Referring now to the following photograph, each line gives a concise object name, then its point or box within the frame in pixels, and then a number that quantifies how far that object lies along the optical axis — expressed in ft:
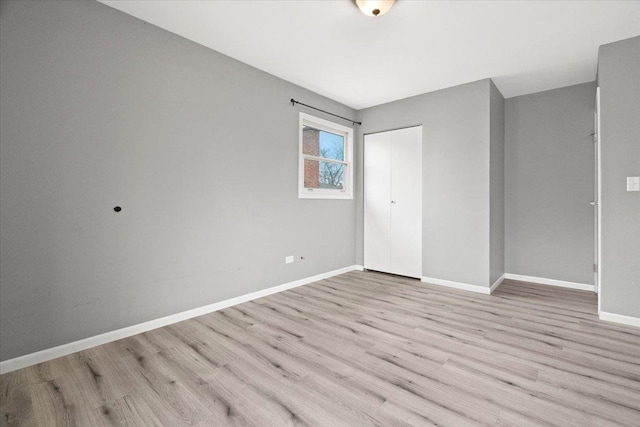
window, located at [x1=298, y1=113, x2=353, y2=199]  13.20
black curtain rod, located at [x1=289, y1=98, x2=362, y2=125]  12.37
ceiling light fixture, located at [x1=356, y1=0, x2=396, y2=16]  7.03
